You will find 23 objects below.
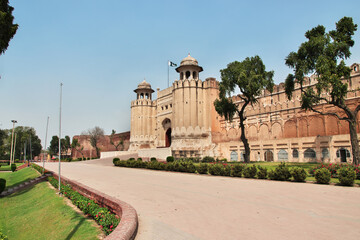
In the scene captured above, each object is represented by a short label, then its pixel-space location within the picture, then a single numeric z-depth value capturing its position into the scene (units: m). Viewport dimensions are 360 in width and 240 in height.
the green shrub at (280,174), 11.05
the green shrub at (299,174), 10.43
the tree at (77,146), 56.03
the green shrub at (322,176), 9.64
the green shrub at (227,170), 13.49
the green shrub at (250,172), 12.29
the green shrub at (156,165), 19.25
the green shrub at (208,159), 26.34
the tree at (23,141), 65.75
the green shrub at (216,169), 13.89
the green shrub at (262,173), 11.82
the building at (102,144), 48.72
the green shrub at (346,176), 9.02
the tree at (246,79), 19.72
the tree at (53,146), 73.31
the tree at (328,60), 14.45
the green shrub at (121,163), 24.99
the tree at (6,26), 12.33
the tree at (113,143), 48.75
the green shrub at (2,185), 13.99
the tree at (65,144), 63.96
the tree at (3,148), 59.19
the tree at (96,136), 53.97
